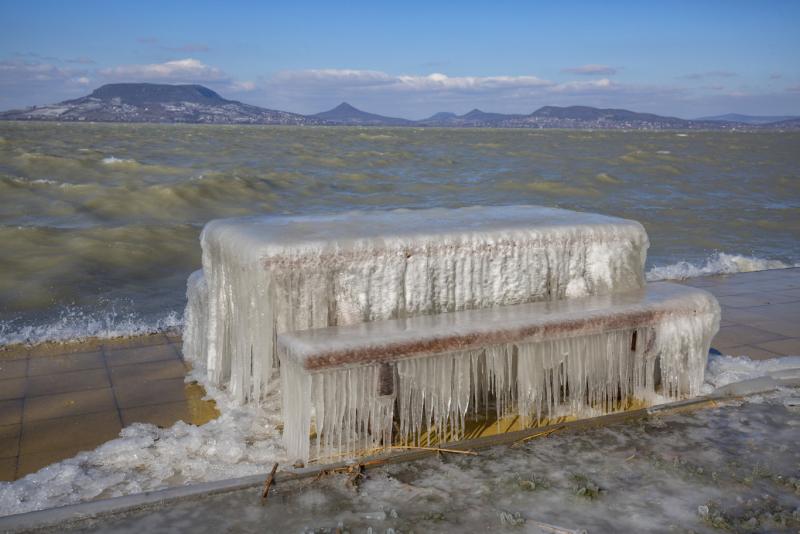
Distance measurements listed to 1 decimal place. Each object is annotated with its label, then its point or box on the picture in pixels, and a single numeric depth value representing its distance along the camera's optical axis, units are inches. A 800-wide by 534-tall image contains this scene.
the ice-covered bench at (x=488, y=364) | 126.0
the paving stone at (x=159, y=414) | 155.9
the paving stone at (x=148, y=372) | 185.6
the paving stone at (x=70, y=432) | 143.9
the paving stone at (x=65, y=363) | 193.8
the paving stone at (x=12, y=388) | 173.3
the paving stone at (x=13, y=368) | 190.5
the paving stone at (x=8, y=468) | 129.9
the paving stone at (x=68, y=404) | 161.0
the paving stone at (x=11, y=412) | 157.1
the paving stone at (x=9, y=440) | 140.7
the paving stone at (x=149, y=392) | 168.6
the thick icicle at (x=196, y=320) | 181.6
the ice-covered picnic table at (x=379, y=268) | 138.0
